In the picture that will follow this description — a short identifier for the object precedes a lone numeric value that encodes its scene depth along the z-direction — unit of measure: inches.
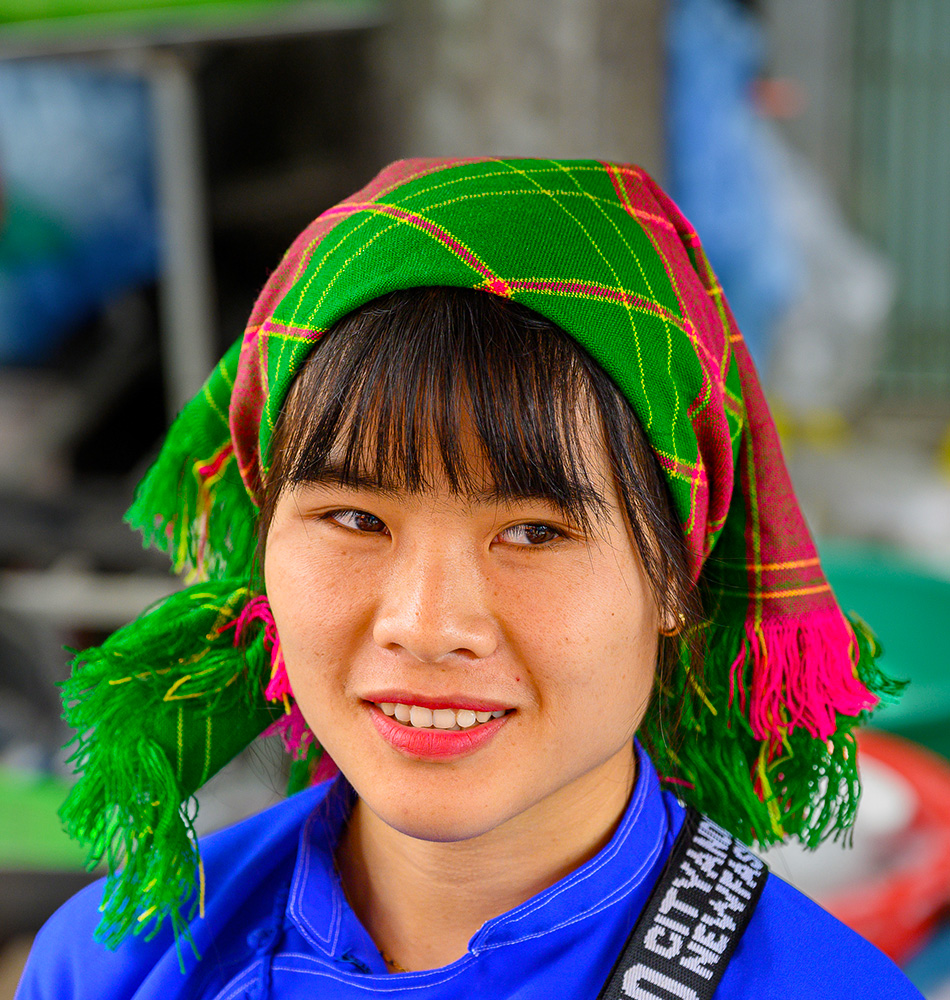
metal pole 88.7
